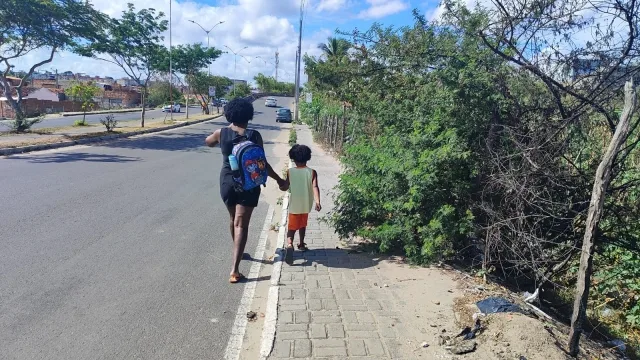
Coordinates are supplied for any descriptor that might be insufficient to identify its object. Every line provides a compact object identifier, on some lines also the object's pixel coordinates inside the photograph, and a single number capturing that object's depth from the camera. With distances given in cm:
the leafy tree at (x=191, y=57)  3756
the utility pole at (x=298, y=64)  3896
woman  462
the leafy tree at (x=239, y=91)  7157
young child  532
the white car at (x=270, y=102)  6938
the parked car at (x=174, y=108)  5591
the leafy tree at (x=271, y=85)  10900
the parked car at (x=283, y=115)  4291
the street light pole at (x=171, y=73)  3517
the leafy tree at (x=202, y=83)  4545
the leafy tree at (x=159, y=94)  6632
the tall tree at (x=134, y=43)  2423
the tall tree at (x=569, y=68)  365
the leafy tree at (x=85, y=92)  2992
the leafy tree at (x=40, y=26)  1798
